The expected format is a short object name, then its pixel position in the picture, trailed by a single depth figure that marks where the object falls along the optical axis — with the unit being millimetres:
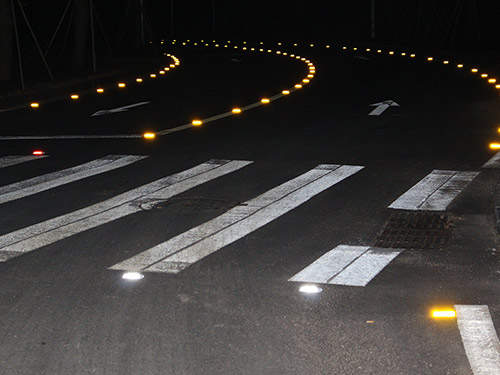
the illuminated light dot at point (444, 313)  6828
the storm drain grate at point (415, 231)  8992
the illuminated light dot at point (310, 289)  7445
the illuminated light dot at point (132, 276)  7844
